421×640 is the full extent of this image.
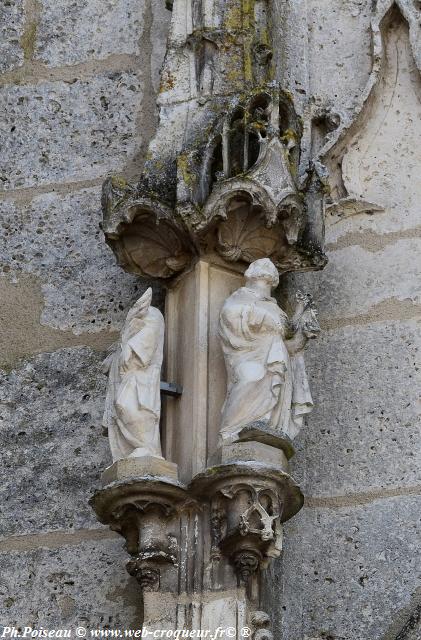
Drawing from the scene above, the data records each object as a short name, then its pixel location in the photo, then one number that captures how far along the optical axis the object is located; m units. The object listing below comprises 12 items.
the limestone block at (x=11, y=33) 16.27
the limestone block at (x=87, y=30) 16.06
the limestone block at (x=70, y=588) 13.54
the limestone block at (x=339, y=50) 15.25
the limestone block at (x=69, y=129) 15.56
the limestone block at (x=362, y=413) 13.66
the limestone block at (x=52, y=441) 14.05
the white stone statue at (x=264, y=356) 12.95
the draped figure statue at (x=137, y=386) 13.08
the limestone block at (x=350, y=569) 13.12
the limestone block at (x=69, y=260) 14.84
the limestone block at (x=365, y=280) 14.33
